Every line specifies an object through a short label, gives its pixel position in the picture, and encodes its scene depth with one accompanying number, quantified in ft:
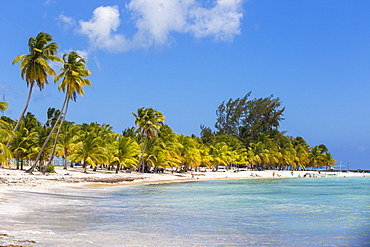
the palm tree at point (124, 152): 174.09
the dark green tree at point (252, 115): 373.40
